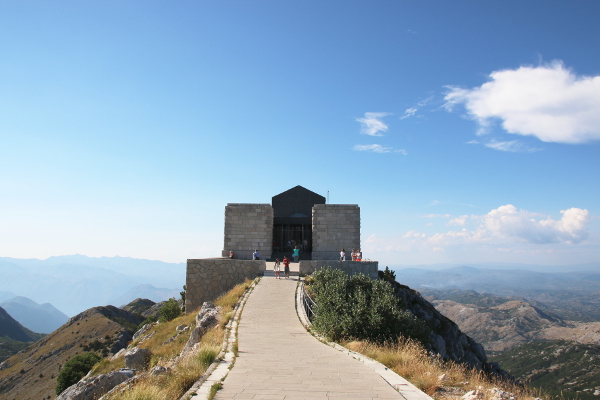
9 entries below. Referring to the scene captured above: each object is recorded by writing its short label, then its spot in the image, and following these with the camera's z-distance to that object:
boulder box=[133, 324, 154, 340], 22.25
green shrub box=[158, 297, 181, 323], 21.97
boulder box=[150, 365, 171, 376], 7.59
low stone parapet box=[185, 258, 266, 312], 19.38
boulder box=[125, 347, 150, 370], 11.74
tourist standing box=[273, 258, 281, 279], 18.91
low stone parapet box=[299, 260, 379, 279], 19.28
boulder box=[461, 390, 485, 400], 6.05
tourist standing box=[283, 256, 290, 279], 19.14
